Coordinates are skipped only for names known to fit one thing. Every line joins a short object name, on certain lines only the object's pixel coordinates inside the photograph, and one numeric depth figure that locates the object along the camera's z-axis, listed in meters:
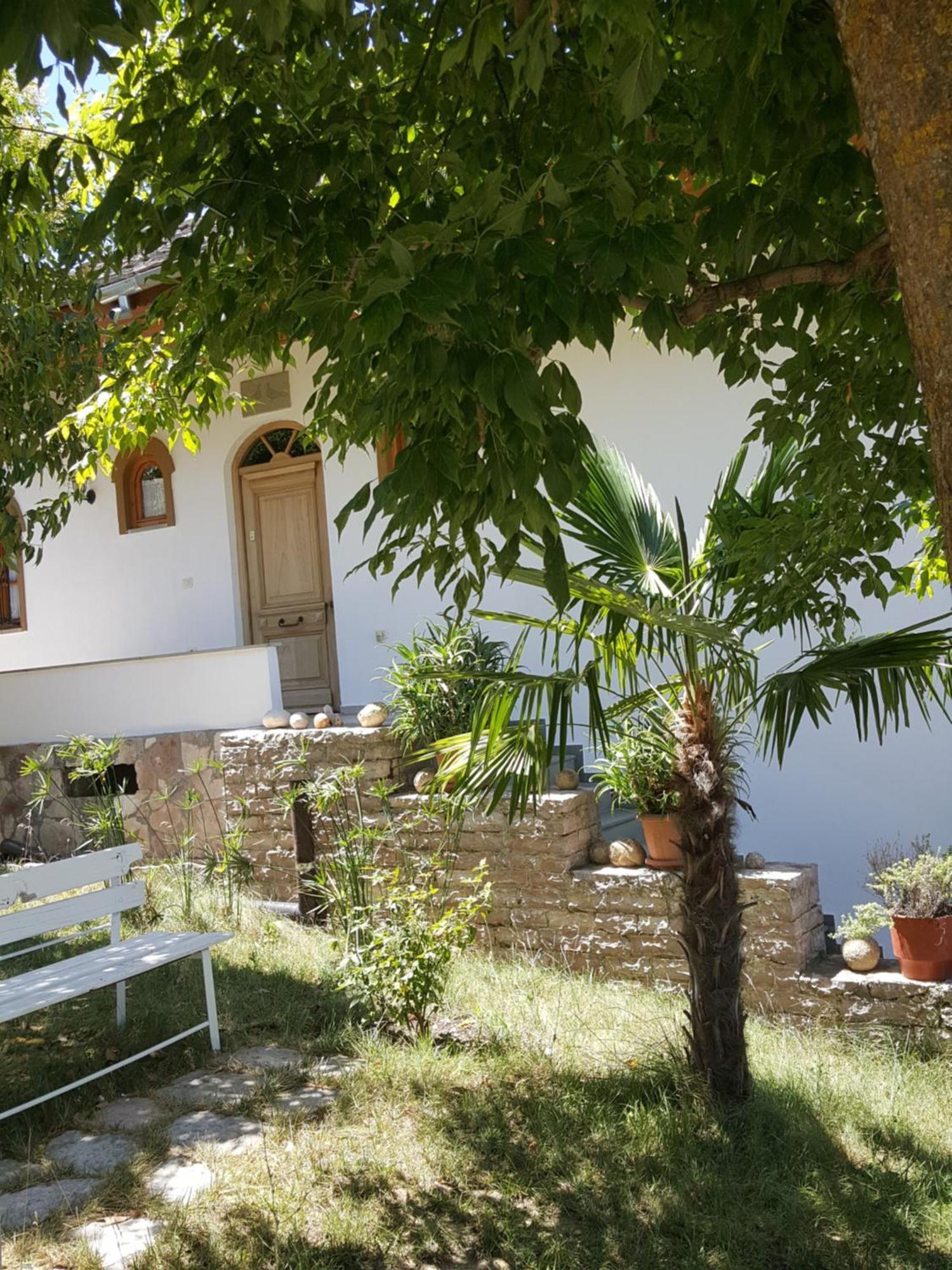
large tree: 1.93
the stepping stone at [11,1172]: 3.91
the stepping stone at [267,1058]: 4.99
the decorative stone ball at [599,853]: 6.86
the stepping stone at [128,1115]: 4.40
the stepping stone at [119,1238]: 3.29
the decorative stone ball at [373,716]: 7.76
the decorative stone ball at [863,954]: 5.78
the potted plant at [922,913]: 5.54
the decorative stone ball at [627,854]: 6.64
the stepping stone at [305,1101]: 4.41
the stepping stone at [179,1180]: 3.71
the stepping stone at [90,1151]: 4.00
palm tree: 4.34
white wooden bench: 4.58
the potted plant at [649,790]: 6.43
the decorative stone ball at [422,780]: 7.29
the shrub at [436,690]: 7.38
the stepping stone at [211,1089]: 4.60
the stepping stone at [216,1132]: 4.13
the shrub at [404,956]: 5.17
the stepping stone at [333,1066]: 4.81
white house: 7.48
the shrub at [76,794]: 7.62
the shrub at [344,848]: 6.13
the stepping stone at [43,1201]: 3.60
